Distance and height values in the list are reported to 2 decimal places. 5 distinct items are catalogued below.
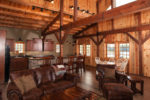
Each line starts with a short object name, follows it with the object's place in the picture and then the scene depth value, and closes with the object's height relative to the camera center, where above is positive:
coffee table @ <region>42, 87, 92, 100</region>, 2.05 -1.06
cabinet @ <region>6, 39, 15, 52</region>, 6.75 +0.58
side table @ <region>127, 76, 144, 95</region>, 3.12 -1.10
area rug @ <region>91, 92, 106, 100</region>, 2.90 -1.51
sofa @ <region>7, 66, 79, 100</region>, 2.16 -1.03
